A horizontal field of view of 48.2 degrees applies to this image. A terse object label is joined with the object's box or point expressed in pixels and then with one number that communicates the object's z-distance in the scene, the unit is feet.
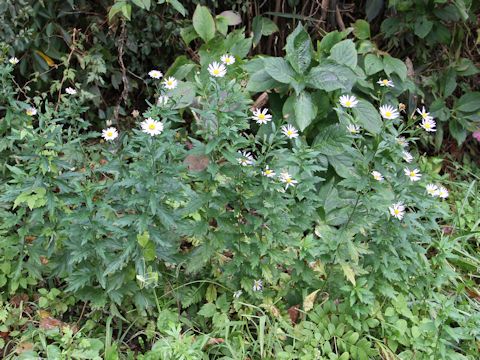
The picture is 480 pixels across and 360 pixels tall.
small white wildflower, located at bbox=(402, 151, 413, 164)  6.45
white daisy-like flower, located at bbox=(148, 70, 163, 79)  6.91
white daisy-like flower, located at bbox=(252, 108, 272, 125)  6.80
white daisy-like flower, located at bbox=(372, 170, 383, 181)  6.47
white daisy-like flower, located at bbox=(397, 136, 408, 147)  6.35
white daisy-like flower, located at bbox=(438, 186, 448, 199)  7.34
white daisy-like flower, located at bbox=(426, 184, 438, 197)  7.17
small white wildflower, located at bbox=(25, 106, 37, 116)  7.52
